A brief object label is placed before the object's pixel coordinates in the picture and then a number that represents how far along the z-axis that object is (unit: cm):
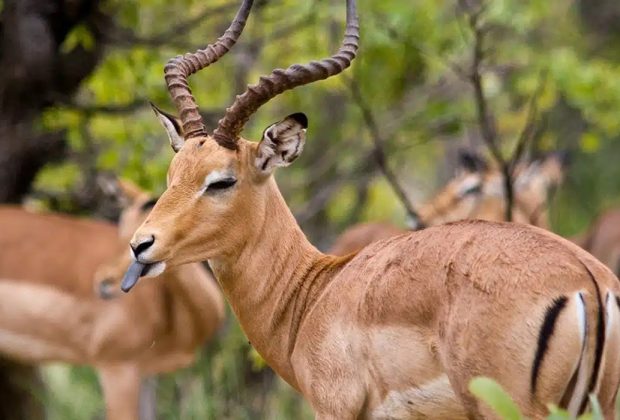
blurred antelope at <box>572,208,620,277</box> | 2322
